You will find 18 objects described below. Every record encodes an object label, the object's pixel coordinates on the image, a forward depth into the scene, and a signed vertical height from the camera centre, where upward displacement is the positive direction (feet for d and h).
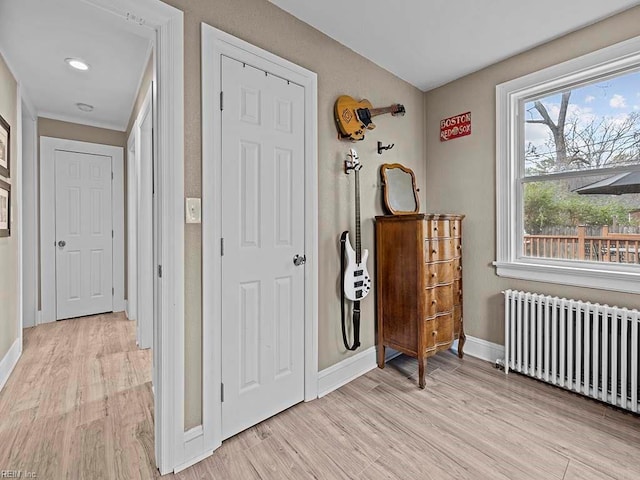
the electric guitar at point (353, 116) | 7.16 +2.85
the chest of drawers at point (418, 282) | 7.18 -1.10
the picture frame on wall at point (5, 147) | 7.63 +2.34
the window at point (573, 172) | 6.59 +1.49
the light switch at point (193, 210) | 4.94 +0.46
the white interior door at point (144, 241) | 8.98 -0.06
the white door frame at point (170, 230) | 4.72 +0.13
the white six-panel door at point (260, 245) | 5.46 -0.12
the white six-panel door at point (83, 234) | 12.44 +0.22
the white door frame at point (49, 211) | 11.94 +1.10
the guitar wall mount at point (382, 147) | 8.22 +2.38
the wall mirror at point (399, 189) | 8.41 +1.37
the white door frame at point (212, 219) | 5.09 +0.32
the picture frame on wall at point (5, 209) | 7.57 +0.77
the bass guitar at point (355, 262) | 7.24 -0.59
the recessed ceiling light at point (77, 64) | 7.91 +4.52
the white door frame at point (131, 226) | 11.29 +0.50
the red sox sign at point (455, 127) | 8.88 +3.21
